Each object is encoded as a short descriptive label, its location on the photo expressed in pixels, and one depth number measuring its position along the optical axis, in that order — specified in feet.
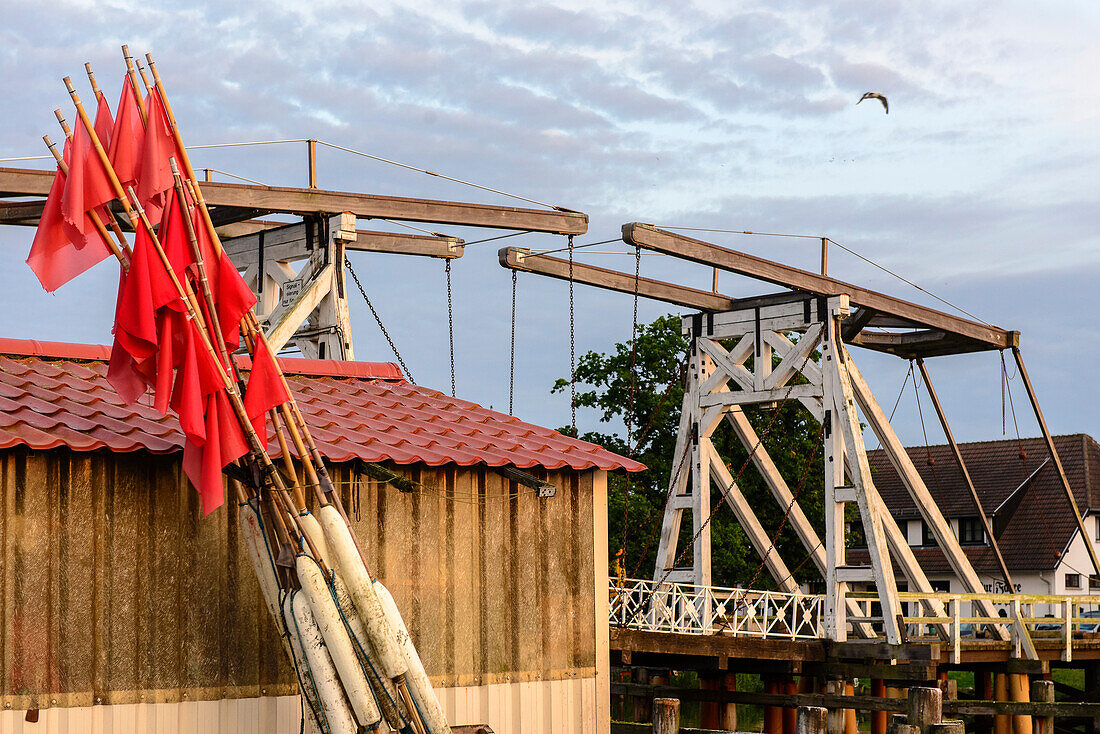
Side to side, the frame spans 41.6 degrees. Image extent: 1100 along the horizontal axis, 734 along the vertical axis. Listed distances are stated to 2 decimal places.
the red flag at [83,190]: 36.29
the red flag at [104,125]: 37.50
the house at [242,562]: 36.06
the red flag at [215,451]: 35.65
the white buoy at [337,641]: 35.91
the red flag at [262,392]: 36.99
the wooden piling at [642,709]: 75.36
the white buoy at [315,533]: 36.58
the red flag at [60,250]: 36.78
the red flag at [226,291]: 37.65
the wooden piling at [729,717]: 73.10
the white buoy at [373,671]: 36.45
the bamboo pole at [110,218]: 36.94
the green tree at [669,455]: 115.55
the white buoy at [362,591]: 36.22
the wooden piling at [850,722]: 75.77
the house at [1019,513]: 163.12
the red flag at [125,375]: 37.06
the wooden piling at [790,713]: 77.61
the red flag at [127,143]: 37.22
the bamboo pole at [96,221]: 36.86
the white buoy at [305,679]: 36.37
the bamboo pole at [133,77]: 37.06
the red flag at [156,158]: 36.91
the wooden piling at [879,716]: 79.05
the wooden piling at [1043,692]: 67.92
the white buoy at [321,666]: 36.06
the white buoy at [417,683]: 36.76
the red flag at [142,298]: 35.86
